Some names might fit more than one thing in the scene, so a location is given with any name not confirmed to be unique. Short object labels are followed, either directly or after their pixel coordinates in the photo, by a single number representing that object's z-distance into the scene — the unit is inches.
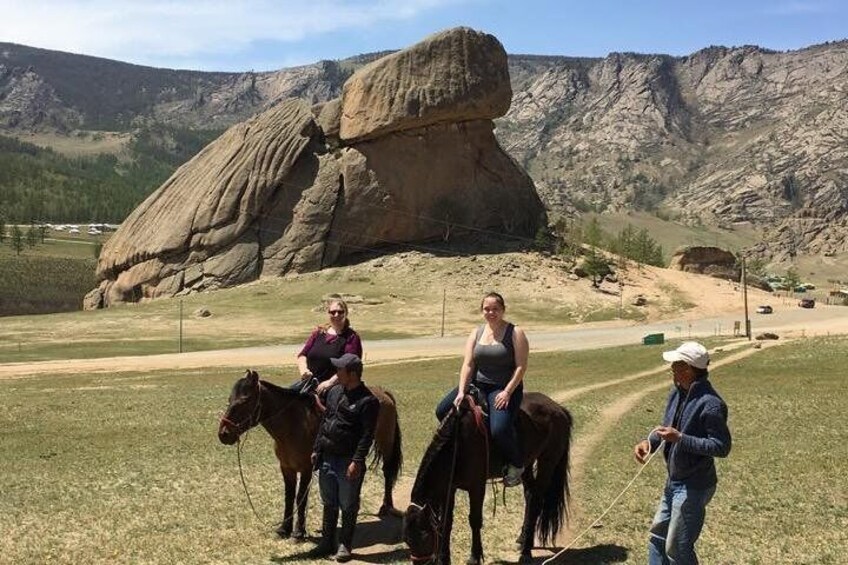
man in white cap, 331.9
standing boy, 445.7
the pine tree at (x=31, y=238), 7224.4
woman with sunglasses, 482.6
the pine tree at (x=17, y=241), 6721.5
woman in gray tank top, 417.7
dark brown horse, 378.6
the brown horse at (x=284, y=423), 454.0
